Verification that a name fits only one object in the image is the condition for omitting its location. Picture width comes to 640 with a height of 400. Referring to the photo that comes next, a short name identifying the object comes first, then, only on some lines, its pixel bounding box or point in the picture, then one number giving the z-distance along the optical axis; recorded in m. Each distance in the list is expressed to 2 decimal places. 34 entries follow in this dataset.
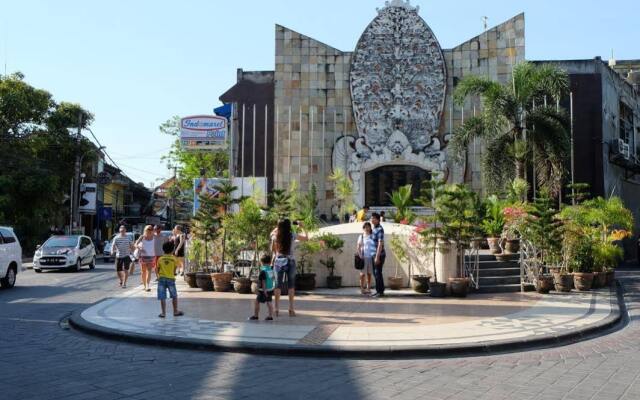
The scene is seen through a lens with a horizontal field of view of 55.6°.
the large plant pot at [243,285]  14.62
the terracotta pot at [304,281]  14.81
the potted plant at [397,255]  15.05
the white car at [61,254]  24.23
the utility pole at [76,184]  35.25
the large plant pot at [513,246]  17.27
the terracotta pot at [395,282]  15.02
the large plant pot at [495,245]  17.95
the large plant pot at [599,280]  15.64
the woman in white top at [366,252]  13.80
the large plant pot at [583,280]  15.09
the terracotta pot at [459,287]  13.84
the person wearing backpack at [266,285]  10.16
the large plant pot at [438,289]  13.75
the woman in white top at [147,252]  15.73
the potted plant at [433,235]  13.81
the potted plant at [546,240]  14.77
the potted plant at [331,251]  15.36
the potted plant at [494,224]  18.30
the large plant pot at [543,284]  14.38
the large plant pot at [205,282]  15.47
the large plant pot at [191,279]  16.09
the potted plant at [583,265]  15.11
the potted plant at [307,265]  14.84
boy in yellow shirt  10.73
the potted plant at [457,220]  13.84
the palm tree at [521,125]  22.61
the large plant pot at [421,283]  14.16
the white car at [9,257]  16.70
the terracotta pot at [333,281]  15.34
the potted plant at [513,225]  15.64
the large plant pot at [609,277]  16.62
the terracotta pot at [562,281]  14.77
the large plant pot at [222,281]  15.09
